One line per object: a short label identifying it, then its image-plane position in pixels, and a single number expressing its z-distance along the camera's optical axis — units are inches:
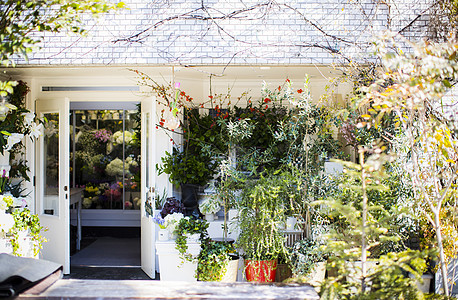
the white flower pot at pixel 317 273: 197.5
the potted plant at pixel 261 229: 191.3
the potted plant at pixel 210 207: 214.6
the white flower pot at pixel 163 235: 215.0
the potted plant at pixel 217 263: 199.5
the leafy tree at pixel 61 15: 147.4
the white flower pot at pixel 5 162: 234.8
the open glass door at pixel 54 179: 249.4
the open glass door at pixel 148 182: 242.7
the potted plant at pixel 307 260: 195.2
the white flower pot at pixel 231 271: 202.4
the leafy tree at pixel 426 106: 136.0
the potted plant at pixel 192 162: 253.3
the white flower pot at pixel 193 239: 210.1
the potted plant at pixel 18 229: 205.8
